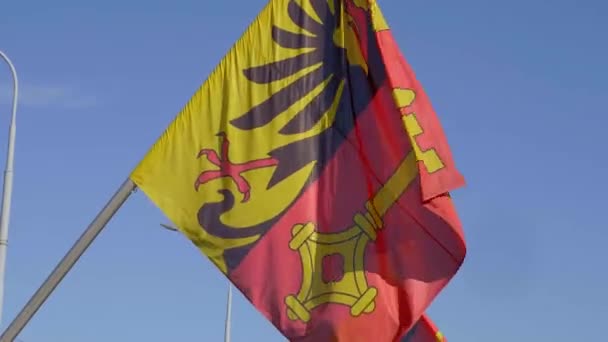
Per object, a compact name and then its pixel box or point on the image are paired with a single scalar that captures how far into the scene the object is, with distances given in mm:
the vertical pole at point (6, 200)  21875
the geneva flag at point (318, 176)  16312
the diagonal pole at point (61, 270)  16078
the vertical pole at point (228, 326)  41912
